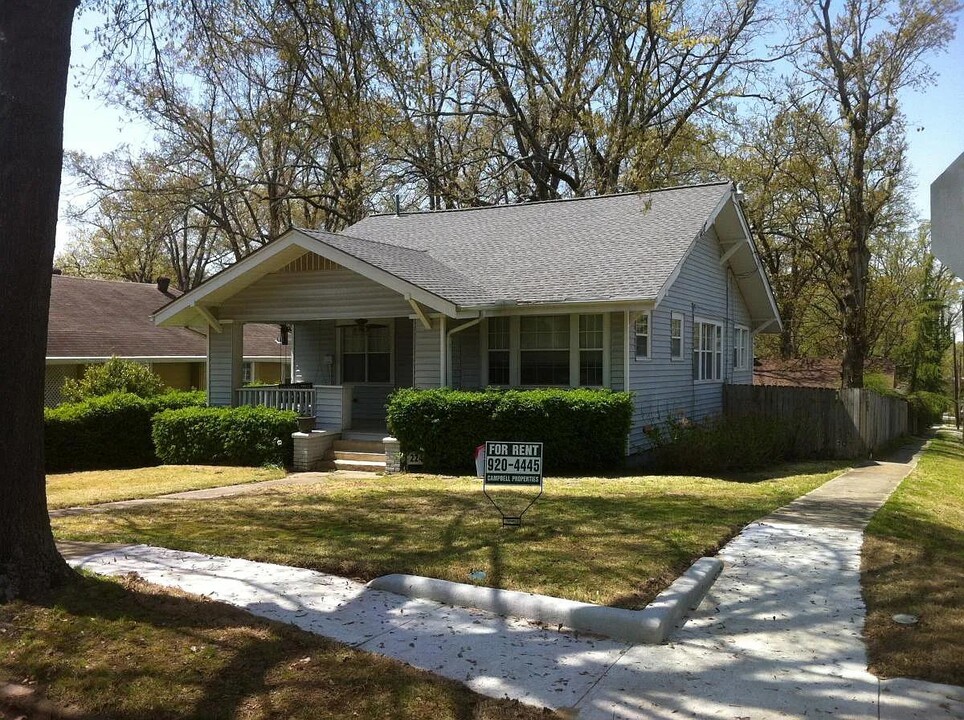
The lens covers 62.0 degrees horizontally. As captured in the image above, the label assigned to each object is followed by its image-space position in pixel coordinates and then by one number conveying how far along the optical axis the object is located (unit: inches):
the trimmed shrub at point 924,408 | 1143.0
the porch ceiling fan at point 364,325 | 724.8
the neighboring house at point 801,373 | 1161.4
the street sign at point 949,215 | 133.9
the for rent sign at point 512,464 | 314.5
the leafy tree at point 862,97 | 982.4
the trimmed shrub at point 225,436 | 621.0
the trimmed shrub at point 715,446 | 562.3
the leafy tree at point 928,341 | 1483.8
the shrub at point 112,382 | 790.5
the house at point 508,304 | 592.7
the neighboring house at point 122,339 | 920.9
